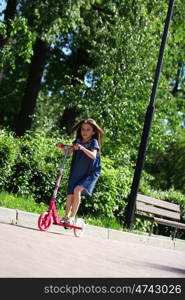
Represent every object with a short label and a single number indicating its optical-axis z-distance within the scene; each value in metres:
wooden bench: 13.09
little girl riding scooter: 9.16
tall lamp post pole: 12.59
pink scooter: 9.01
